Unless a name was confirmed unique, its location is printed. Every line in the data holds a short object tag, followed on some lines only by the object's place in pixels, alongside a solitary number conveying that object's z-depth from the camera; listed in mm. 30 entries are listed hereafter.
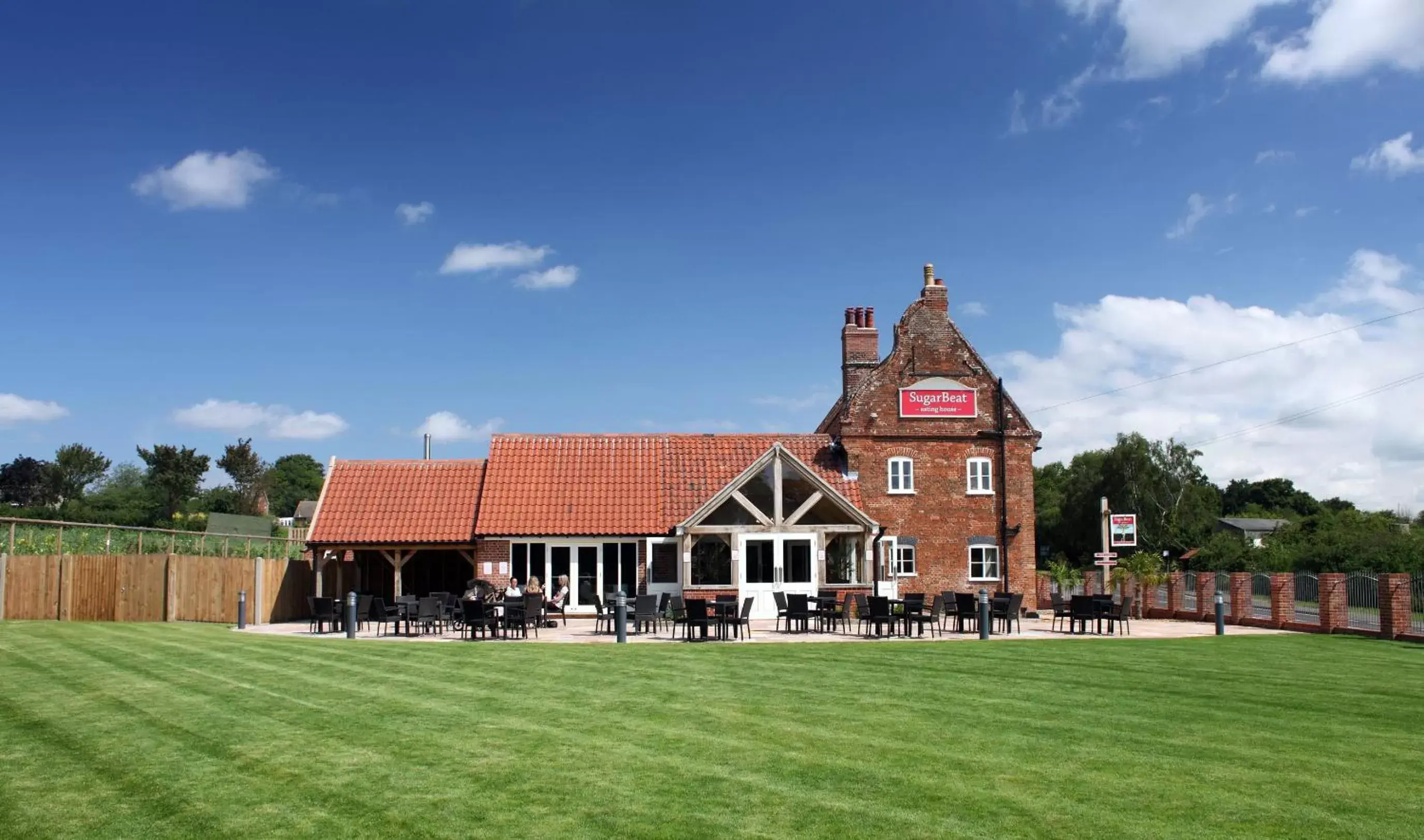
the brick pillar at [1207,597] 28328
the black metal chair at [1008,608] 22328
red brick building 28844
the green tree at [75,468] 82875
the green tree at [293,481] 119750
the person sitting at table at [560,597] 26438
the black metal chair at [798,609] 22516
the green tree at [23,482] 88938
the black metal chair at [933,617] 21828
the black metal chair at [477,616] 20672
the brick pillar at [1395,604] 22438
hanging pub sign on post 28484
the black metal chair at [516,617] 21297
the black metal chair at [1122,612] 23031
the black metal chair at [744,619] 21719
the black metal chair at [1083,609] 22812
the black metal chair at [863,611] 21906
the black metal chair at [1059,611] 23562
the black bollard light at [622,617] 20203
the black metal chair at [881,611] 21438
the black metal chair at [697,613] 20719
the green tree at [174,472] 76250
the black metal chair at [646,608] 22281
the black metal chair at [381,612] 23250
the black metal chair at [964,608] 22438
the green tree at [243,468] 89250
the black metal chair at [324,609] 22594
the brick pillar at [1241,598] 26750
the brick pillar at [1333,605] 23953
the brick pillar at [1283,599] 25422
